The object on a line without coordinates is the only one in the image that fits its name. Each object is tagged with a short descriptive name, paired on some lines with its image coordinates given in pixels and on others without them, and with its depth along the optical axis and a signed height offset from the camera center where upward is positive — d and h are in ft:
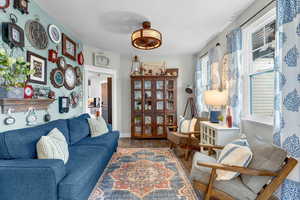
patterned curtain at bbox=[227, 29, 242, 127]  8.30 +1.25
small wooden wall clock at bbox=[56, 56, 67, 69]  9.51 +2.22
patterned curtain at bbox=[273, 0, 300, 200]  4.77 +0.38
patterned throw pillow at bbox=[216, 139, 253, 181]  5.16 -1.97
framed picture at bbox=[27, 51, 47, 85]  7.27 +1.54
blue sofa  4.64 -2.41
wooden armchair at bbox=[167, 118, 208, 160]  10.56 -2.77
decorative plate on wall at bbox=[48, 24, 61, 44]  8.70 +3.68
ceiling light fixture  7.99 +3.11
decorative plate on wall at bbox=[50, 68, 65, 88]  8.98 +1.24
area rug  6.49 -3.87
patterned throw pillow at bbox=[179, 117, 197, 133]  11.93 -2.05
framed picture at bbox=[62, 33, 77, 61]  10.06 +3.42
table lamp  9.26 -0.04
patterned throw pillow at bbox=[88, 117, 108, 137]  10.27 -1.85
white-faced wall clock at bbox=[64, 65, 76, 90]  10.40 +1.41
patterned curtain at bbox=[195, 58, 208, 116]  14.16 +1.03
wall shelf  5.70 -0.21
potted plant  4.99 +0.78
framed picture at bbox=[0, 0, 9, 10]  5.85 +3.52
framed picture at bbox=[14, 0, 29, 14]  6.50 +3.88
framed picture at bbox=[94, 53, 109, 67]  13.97 +3.45
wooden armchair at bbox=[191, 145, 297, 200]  4.61 -2.64
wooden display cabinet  15.14 -0.71
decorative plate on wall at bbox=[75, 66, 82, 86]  11.80 +1.73
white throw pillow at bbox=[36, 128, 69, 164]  5.61 -1.80
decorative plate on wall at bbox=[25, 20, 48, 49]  7.22 +3.09
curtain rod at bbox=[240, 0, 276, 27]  6.51 +3.81
